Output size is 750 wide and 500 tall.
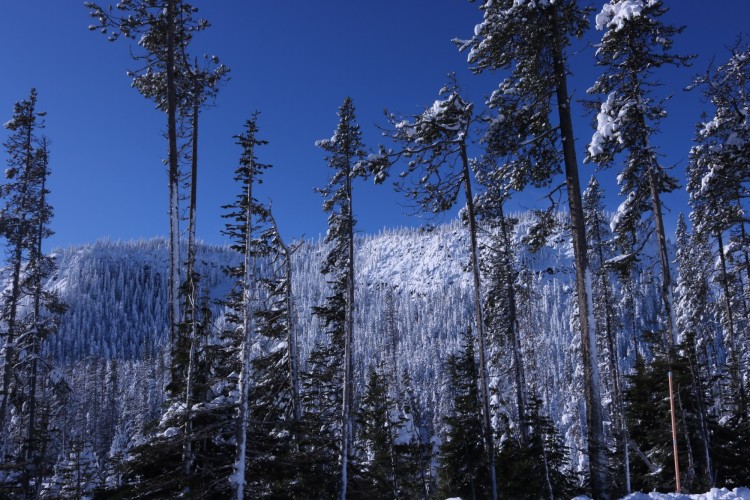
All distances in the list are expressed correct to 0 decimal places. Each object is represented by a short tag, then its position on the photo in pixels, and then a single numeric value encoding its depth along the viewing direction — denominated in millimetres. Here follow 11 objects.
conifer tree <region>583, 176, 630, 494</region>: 23378
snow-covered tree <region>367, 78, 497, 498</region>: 10609
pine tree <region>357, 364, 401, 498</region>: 24922
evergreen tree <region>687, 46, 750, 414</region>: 10953
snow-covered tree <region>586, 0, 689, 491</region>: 11969
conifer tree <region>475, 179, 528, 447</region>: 20547
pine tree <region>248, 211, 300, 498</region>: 10344
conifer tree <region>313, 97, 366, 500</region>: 18869
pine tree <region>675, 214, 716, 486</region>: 18797
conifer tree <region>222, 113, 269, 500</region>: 9258
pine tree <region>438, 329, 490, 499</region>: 21953
